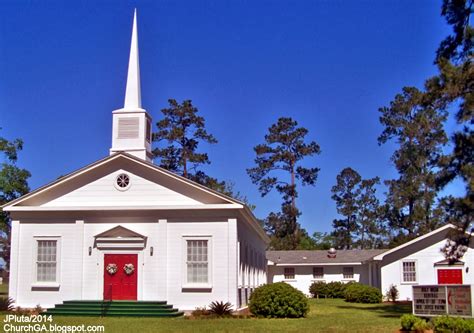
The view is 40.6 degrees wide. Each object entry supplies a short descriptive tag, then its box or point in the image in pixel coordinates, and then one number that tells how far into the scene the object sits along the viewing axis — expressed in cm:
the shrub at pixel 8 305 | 2683
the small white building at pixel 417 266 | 3928
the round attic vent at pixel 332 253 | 5300
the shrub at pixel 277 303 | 2434
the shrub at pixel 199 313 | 2497
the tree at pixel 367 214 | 7862
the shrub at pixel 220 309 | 2480
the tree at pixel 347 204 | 8025
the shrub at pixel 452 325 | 1736
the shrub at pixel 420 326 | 1902
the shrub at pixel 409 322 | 1936
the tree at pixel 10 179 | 4188
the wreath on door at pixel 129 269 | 2686
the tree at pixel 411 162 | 5559
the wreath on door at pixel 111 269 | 2691
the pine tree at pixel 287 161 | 6719
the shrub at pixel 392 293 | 4097
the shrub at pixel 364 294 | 4016
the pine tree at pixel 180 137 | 6144
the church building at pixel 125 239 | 2653
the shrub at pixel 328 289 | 4844
